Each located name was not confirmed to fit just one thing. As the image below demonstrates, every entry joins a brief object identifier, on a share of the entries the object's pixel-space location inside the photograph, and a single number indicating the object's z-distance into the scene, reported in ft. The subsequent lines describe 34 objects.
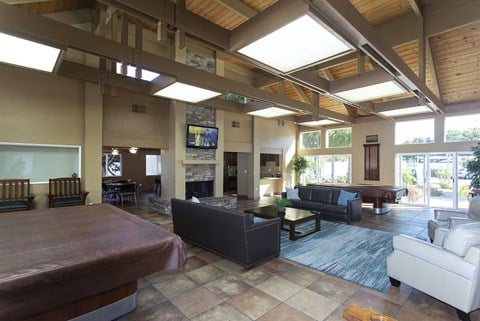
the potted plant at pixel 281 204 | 18.16
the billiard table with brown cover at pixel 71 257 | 5.11
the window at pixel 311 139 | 39.83
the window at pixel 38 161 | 18.99
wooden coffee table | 16.49
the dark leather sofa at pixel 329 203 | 21.02
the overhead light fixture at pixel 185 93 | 16.59
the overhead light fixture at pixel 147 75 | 20.03
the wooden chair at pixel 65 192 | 19.30
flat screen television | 25.95
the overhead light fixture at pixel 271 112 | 24.18
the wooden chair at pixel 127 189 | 29.57
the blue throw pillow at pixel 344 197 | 21.31
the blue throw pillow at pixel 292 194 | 25.48
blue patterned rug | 11.46
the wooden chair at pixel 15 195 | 17.39
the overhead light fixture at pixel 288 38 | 8.98
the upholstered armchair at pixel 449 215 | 14.55
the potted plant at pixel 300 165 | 39.60
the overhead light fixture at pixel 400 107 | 22.43
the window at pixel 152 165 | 45.44
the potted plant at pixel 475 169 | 21.62
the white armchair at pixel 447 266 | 7.86
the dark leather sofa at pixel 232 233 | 11.82
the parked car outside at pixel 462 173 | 26.83
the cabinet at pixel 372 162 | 33.06
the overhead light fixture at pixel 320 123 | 31.33
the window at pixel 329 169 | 36.52
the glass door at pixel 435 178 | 27.12
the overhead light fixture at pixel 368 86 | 16.16
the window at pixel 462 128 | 26.23
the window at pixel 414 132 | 29.27
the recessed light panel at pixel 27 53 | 10.59
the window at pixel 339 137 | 36.37
